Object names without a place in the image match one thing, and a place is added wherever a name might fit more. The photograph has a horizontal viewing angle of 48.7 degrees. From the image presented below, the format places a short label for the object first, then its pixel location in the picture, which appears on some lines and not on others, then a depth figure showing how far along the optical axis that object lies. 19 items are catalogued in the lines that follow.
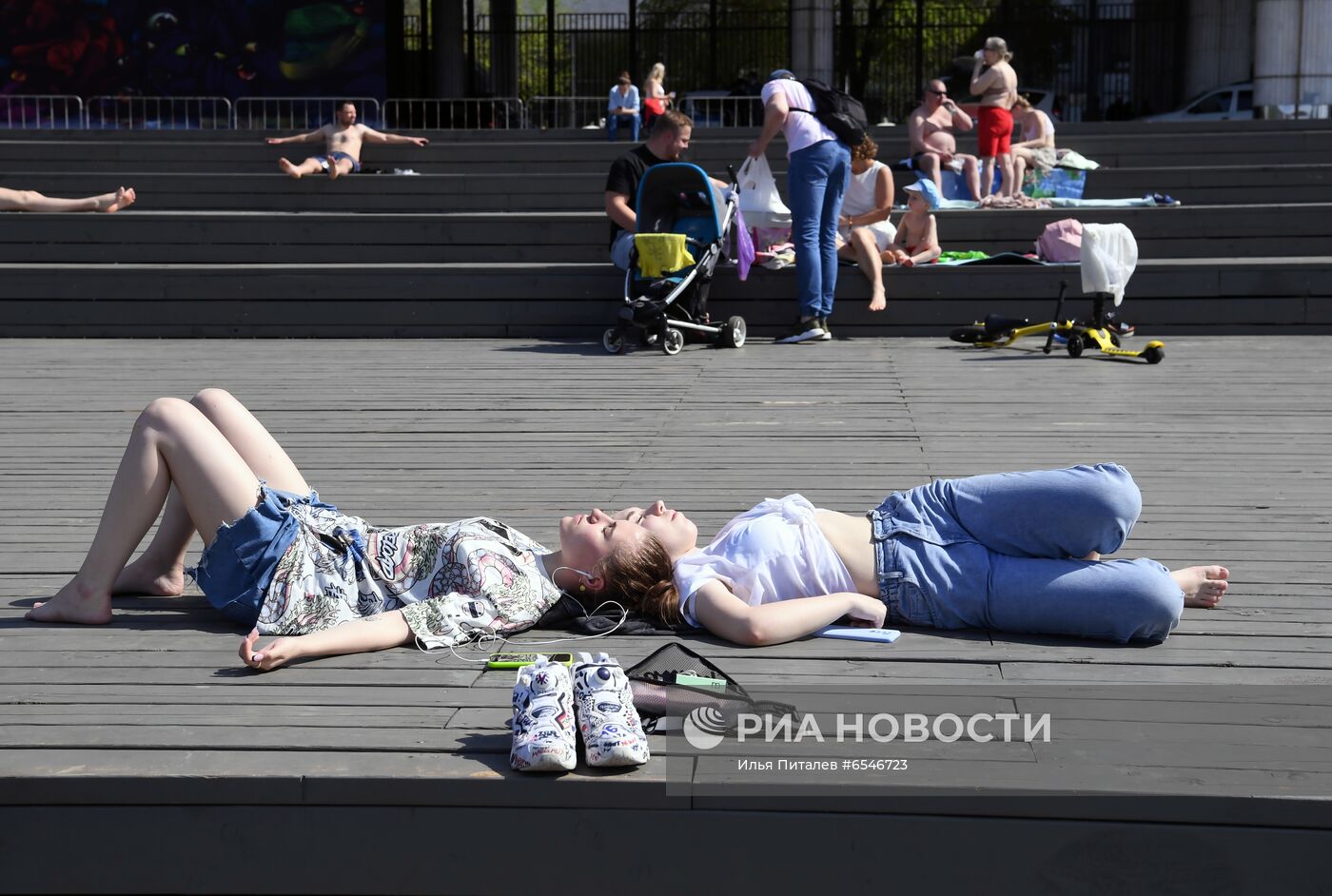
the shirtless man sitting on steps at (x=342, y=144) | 14.28
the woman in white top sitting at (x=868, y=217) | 10.95
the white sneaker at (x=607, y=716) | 2.99
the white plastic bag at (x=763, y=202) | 11.09
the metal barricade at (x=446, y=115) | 25.95
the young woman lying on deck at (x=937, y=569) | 3.80
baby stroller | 10.14
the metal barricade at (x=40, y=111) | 24.61
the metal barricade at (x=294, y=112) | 24.94
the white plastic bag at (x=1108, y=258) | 9.59
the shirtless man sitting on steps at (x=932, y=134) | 13.79
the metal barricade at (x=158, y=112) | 24.89
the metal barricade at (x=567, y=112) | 28.14
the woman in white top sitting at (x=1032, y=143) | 13.76
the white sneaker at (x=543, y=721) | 2.97
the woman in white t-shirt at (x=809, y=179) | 10.24
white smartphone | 3.84
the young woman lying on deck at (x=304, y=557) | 3.88
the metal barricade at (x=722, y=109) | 22.62
